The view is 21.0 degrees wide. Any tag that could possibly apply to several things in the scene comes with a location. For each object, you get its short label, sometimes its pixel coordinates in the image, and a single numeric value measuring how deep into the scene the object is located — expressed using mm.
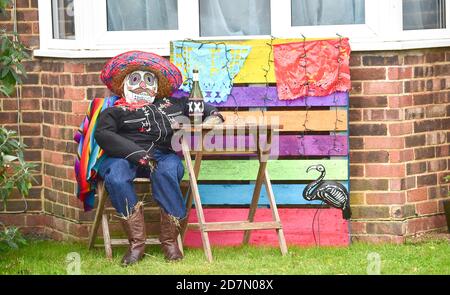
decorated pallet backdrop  8391
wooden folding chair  8180
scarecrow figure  7953
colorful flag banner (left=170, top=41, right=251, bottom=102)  8422
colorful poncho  8242
